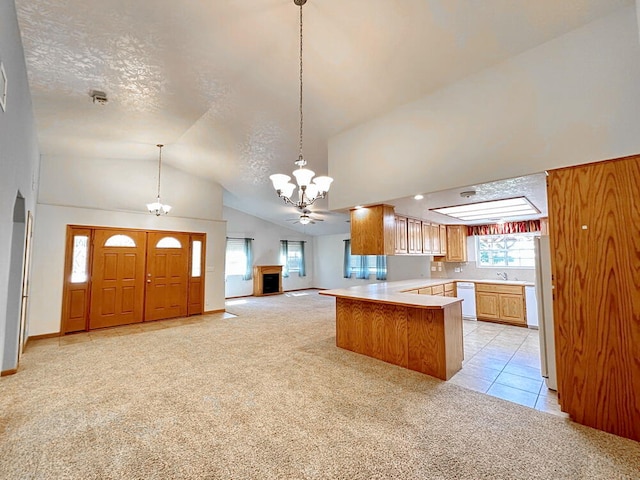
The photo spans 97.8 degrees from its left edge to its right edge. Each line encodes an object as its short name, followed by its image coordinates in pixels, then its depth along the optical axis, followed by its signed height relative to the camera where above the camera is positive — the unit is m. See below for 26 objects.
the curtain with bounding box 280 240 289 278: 11.34 +0.13
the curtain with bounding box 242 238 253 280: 10.16 +0.08
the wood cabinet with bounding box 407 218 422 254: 4.97 +0.44
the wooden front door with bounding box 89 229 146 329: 5.61 -0.39
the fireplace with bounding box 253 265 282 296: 10.33 -0.77
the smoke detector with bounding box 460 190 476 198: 3.39 +0.82
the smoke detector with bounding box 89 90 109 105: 3.38 +2.00
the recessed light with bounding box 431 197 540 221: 4.06 +0.82
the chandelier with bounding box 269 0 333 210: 2.75 +0.76
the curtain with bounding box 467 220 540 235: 5.71 +0.68
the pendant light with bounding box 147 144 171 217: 5.50 +1.03
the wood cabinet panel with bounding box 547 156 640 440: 2.11 -0.25
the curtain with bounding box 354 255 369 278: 10.23 -0.29
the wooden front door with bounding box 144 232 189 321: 6.27 -0.37
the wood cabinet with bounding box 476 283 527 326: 5.40 -0.89
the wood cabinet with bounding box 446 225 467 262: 6.55 +0.33
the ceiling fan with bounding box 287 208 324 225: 6.98 +1.32
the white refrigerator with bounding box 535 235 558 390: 2.89 -0.57
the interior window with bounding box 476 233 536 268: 6.04 +0.20
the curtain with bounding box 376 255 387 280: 9.59 -0.31
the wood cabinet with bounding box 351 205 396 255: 4.15 +0.44
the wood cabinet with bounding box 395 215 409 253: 4.61 +0.42
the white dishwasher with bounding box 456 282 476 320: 6.05 -0.85
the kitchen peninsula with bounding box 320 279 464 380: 3.23 -0.89
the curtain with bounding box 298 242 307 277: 11.87 -0.27
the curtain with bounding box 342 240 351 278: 10.81 -0.11
